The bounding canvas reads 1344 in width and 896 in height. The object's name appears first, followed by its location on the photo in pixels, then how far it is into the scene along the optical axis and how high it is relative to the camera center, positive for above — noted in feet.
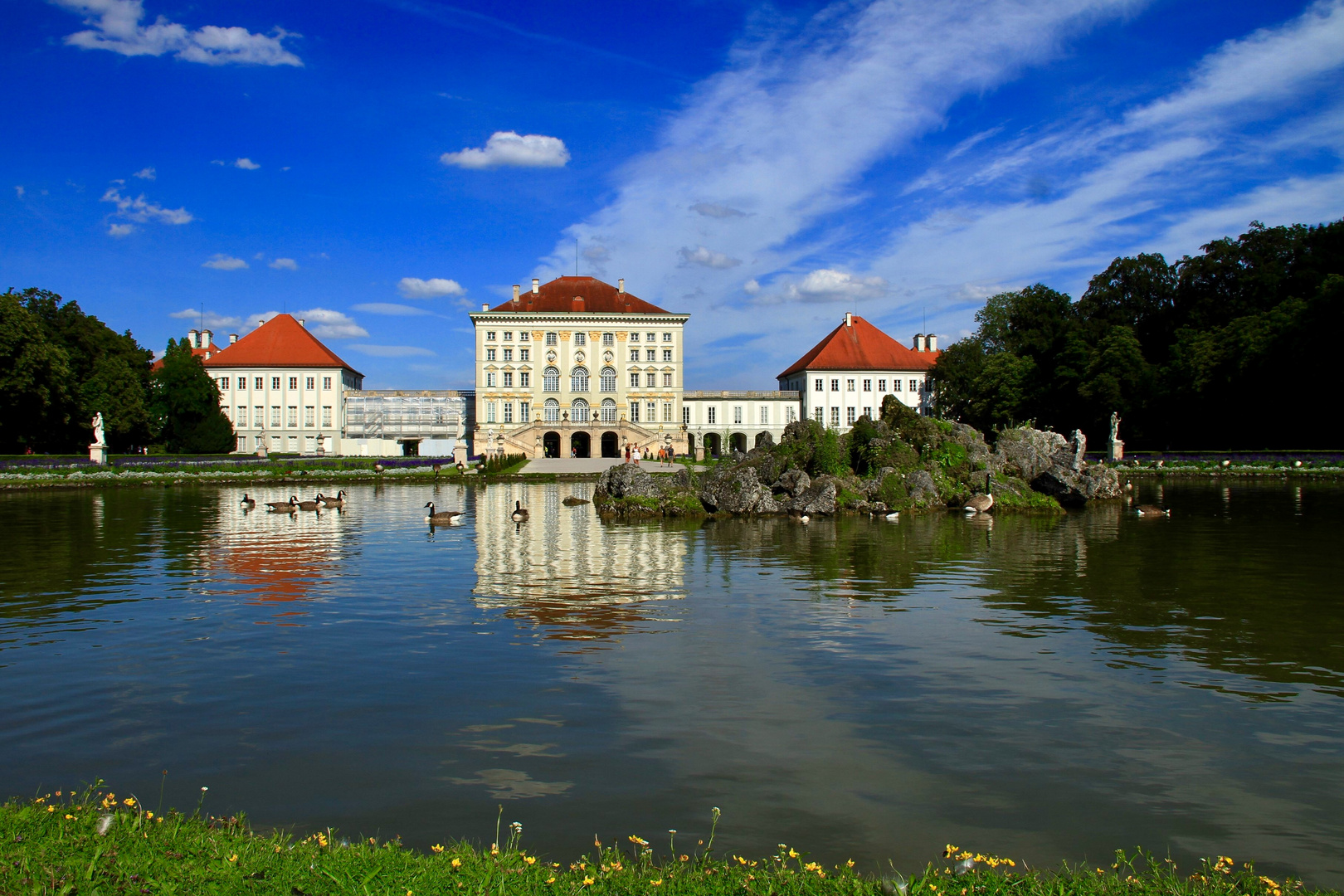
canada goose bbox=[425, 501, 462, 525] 71.77 -4.62
